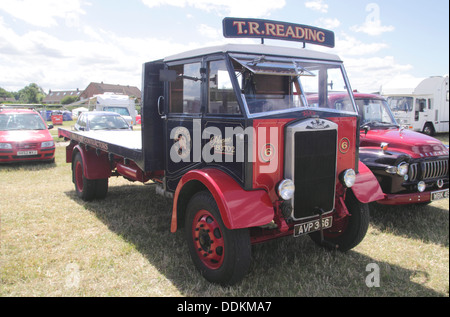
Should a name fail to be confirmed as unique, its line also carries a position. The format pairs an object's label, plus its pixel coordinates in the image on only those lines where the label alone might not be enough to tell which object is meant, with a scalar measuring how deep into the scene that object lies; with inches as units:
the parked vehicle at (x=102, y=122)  457.4
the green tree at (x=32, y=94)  3188.7
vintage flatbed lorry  137.8
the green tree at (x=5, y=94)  3071.9
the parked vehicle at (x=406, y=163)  213.0
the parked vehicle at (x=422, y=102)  676.1
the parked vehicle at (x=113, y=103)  836.0
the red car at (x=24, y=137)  411.5
